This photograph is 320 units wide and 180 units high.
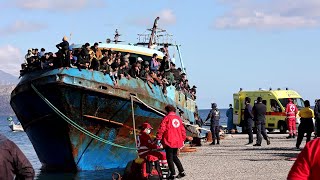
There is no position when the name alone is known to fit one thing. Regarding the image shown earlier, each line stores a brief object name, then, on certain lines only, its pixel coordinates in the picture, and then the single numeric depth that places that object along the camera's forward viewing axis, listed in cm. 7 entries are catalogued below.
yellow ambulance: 3531
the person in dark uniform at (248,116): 2298
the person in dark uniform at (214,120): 2612
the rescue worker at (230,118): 3800
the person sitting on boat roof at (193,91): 3388
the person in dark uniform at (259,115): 2259
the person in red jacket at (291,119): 2873
